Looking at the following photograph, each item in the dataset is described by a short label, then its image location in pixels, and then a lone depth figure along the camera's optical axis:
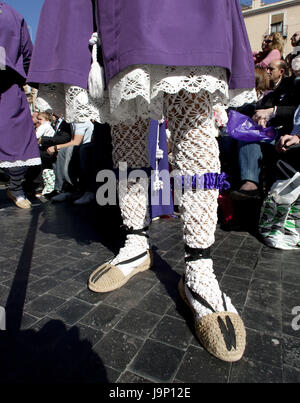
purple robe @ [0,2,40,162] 2.23
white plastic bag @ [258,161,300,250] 1.89
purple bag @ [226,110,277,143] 2.32
